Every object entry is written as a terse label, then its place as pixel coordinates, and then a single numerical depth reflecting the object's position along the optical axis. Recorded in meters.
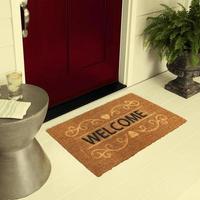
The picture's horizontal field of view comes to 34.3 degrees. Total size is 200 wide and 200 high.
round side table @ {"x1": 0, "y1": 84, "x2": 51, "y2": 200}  1.58
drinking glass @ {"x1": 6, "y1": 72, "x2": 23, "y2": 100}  1.74
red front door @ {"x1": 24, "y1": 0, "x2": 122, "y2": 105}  2.21
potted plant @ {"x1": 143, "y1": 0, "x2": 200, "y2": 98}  2.45
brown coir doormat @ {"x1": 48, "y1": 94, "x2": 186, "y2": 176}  2.03
